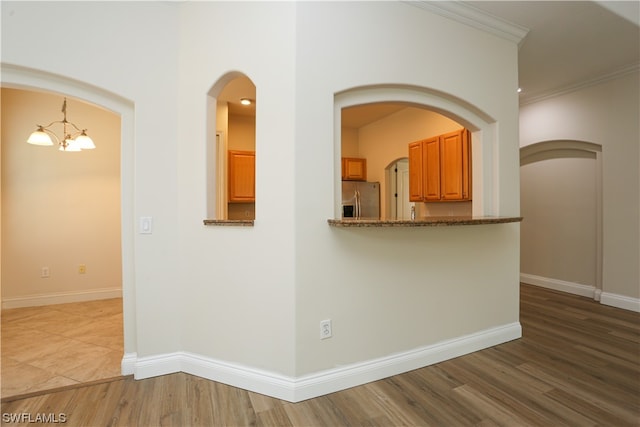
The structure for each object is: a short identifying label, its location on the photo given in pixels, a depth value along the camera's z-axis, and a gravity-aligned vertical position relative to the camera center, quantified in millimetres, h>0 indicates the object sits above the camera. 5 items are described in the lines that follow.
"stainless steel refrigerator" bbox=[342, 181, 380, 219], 5613 +254
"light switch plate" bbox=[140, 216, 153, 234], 2329 -84
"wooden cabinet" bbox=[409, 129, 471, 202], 3730 +596
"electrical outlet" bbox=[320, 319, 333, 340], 2112 -821
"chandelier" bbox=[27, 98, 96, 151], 3428 +912
